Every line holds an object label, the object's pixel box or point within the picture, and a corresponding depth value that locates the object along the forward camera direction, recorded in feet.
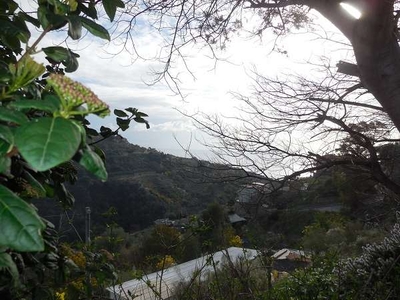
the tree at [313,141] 14.40
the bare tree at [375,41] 8.14
